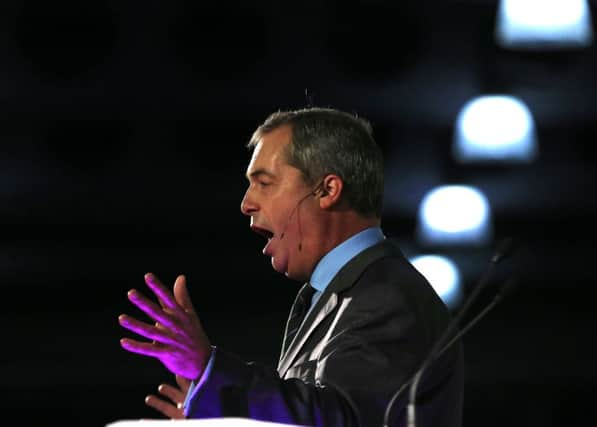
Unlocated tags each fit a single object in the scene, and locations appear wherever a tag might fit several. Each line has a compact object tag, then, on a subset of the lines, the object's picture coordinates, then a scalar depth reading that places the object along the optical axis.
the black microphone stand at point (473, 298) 6.42
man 6.67
